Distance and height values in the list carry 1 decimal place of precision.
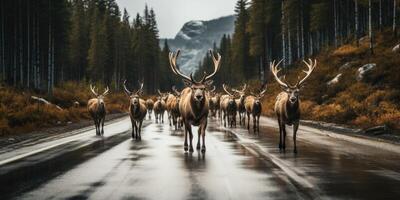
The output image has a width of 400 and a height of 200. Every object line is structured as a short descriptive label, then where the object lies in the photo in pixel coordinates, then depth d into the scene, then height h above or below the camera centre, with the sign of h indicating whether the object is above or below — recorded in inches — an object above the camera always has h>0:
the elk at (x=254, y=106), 1055.6 +1.8
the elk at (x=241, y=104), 1272.1 +6.3
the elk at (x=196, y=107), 577.9 +0.7
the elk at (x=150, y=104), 1988.2 +18.3
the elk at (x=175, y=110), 1157.6 -4.8
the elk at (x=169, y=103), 1299.0 +14.3
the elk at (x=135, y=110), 852.6 -2.3
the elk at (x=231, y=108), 1207.9 -2.3
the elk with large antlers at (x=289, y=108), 589.3 -2.4
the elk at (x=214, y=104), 1838.1 +12.9
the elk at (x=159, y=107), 1540.4 +4.1
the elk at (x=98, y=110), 961.5 -1.3
